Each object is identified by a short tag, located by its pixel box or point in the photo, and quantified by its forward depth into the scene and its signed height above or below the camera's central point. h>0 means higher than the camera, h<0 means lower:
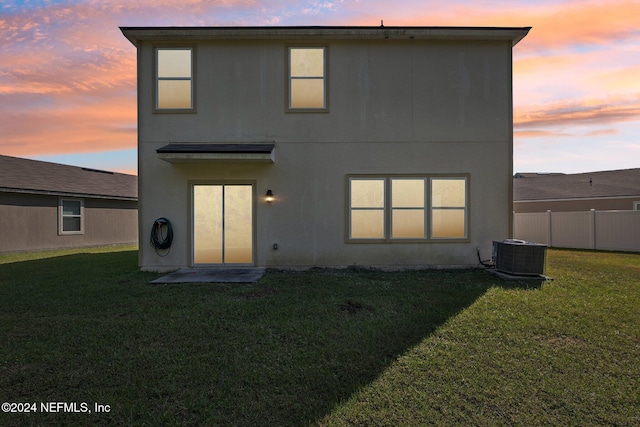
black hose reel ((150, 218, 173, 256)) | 8.41 -0.55
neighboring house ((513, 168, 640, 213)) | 17.55 +1.32
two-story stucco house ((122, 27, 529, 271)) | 8.56 +1.86
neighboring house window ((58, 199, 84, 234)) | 15.53 -0.13
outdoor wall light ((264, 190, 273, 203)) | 8.48 +0.47
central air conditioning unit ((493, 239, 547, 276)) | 7.29 -1.05
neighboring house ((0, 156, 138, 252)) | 13.82 +0.33
